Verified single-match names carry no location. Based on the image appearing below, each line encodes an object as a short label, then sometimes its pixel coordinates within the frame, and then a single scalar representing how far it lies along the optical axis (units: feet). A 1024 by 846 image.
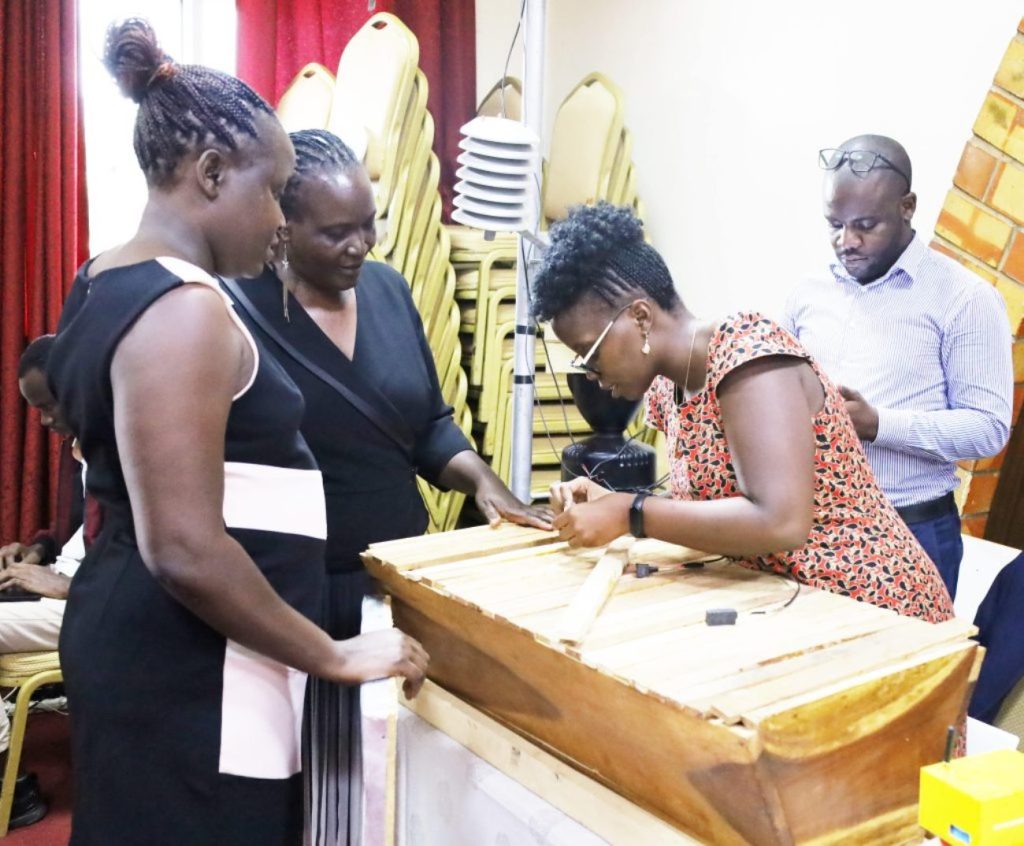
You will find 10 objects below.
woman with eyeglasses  3.88
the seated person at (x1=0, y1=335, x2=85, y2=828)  8.85
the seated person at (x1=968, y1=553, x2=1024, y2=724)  6.12
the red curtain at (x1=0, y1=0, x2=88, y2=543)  11.83
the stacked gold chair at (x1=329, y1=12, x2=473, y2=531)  11.06
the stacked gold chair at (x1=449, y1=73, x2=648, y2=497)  11.35
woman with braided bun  3.30
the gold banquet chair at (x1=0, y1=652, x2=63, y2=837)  8.60
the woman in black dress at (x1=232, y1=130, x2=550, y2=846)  5.36
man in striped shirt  6.59
